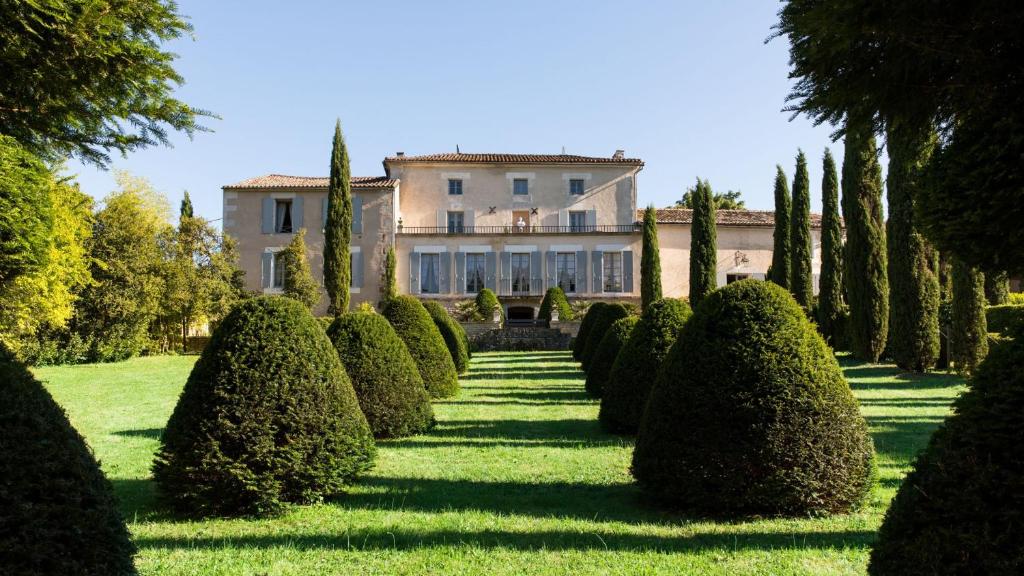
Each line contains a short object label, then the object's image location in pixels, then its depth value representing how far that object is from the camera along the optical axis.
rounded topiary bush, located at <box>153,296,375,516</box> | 4.82
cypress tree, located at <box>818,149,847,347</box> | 22.31
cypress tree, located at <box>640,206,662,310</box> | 31.50
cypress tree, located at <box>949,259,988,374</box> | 14.09
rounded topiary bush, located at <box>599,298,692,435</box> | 7.98
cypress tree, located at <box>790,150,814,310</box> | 27.25
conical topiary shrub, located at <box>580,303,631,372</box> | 15.20
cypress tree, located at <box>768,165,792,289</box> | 28.09
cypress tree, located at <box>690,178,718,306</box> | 29.92
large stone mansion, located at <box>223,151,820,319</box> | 35.66
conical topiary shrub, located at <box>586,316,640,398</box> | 11.11
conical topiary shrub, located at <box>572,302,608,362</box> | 18.17
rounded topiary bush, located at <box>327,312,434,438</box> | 7.95
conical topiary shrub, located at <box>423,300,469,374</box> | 16.03
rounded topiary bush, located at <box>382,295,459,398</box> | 11.34
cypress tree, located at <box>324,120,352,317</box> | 29.31
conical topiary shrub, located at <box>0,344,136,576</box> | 2.00
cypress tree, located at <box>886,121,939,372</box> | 15.35
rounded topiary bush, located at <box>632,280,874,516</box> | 4.67
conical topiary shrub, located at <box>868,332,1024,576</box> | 2.04
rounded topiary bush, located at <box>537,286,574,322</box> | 31.42
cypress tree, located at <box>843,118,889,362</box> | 18.02
